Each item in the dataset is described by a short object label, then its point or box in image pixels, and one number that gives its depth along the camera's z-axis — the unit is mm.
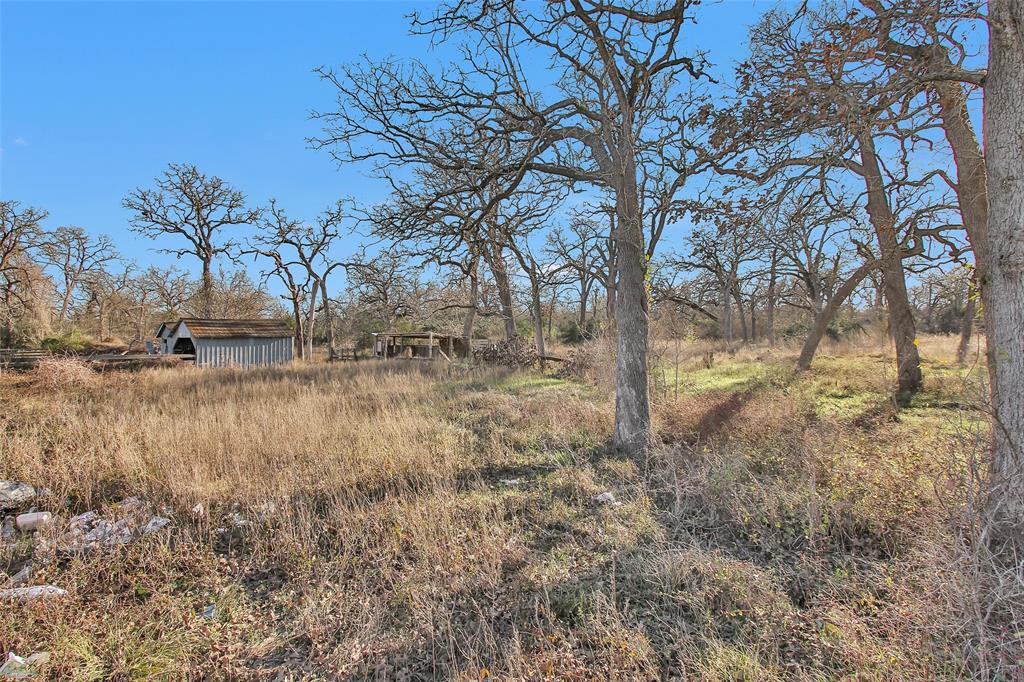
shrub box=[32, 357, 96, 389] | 10867
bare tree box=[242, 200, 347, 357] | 29078
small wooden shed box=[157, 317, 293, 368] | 21828
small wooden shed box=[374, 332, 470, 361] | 25734
